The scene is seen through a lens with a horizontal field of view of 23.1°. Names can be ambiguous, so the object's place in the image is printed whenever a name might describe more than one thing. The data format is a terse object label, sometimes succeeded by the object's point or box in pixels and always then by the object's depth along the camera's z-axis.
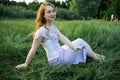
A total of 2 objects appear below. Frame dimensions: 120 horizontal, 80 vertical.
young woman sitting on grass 3.45
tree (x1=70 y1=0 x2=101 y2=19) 27.78
